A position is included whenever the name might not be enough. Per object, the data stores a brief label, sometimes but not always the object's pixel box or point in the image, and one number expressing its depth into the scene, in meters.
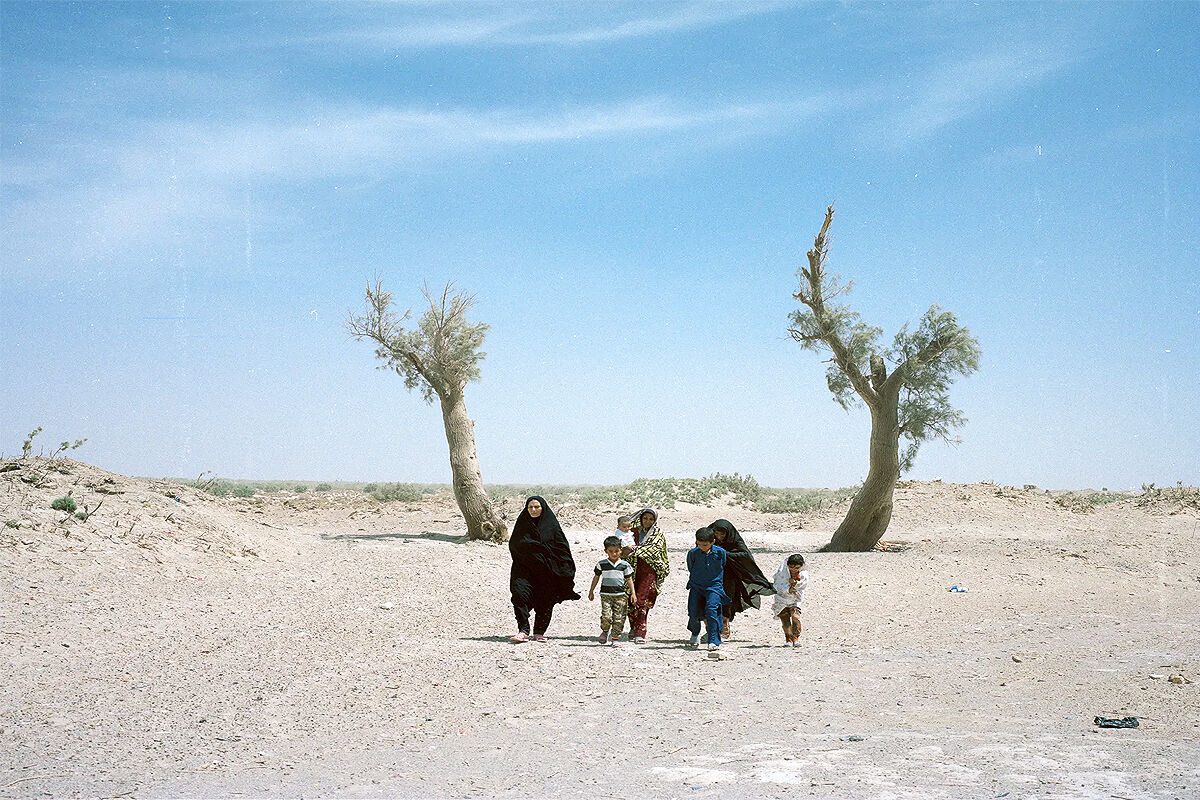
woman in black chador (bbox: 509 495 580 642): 11.37
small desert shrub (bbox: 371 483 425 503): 32.33
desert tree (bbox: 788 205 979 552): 20.80
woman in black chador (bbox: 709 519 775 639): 11.69
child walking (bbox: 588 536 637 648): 11.18
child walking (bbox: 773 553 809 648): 11.45
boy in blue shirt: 11.09
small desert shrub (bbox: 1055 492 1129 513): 28.70
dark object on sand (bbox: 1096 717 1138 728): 7.23
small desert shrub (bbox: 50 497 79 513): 15.41
